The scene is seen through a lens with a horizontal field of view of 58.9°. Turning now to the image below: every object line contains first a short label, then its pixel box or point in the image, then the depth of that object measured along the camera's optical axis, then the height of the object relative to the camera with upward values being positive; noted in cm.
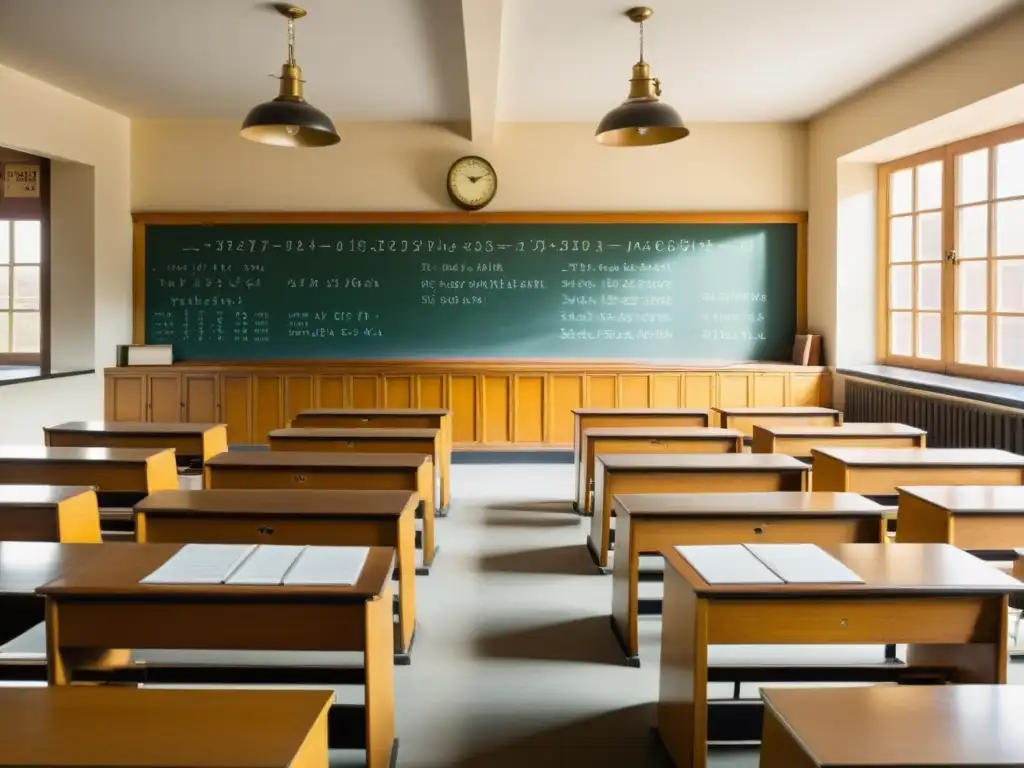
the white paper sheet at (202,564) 190 -44
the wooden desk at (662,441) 424 -36
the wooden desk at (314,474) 341 -41
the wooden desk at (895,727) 118 -51
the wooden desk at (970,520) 264 -45
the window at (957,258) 510 +67
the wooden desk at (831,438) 412 -33
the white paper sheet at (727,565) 196 -45
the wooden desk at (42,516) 263 -45
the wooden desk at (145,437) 417 -34
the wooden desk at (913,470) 334 -39
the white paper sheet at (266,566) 188 -44
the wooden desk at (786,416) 491 -27
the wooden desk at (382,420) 498 -31
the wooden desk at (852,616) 192 -54
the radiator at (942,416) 450 -29
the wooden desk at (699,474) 343 -42
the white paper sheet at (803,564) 196 -45
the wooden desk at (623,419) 507 -30
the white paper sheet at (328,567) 188 -44
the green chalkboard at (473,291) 713 +59
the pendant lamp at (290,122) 366 +100
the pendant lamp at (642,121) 370 +101
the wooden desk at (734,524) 272 -48
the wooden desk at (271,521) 262 -46
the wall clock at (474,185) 700 +139
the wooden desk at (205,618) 183 -52
